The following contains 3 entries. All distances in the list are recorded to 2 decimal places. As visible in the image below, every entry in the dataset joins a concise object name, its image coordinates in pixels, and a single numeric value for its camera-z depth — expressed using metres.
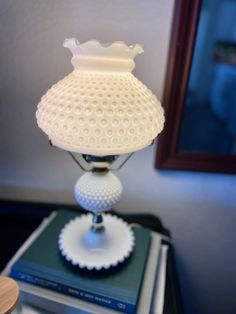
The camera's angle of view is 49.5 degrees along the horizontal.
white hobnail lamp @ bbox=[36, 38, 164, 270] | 0.46
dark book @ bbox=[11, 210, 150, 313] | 0.59
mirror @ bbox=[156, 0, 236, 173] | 0.72
